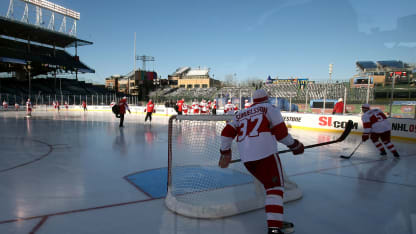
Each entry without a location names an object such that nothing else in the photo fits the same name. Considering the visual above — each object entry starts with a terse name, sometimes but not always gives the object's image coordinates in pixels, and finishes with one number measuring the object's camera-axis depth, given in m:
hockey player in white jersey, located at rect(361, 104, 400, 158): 6.49
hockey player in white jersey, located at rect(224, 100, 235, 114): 16.64
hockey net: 3.17
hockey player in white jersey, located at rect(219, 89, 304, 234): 2.51
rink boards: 10.12
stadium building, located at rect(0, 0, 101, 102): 40.12
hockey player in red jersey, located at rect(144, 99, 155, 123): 16.02
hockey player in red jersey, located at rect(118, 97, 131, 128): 13.30
